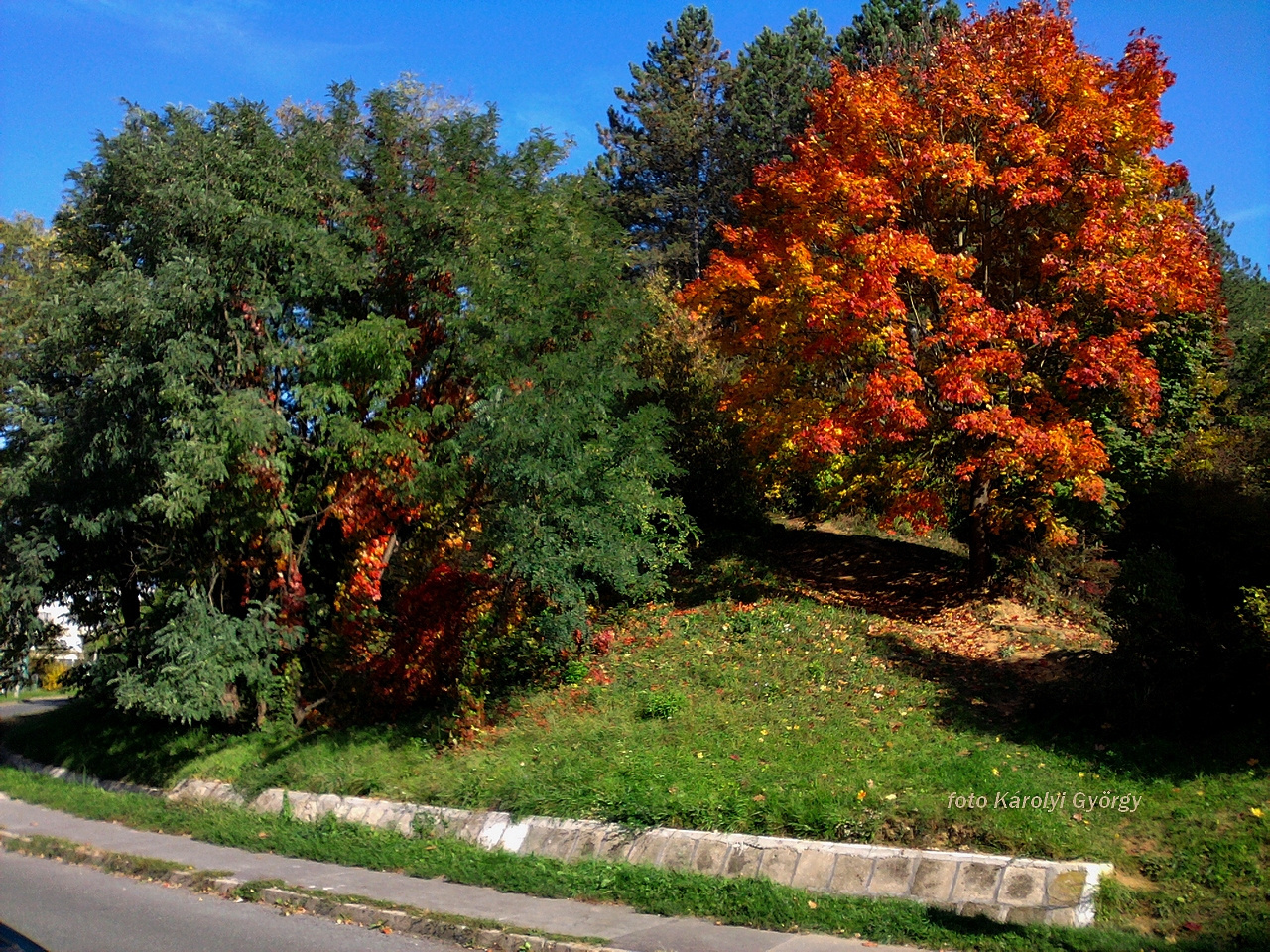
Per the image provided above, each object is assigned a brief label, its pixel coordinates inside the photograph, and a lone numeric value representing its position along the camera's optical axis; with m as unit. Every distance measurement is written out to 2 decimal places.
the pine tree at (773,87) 33.59
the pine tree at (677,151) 37.66
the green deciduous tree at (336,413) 13.77
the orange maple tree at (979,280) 13.95
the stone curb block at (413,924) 7.59
